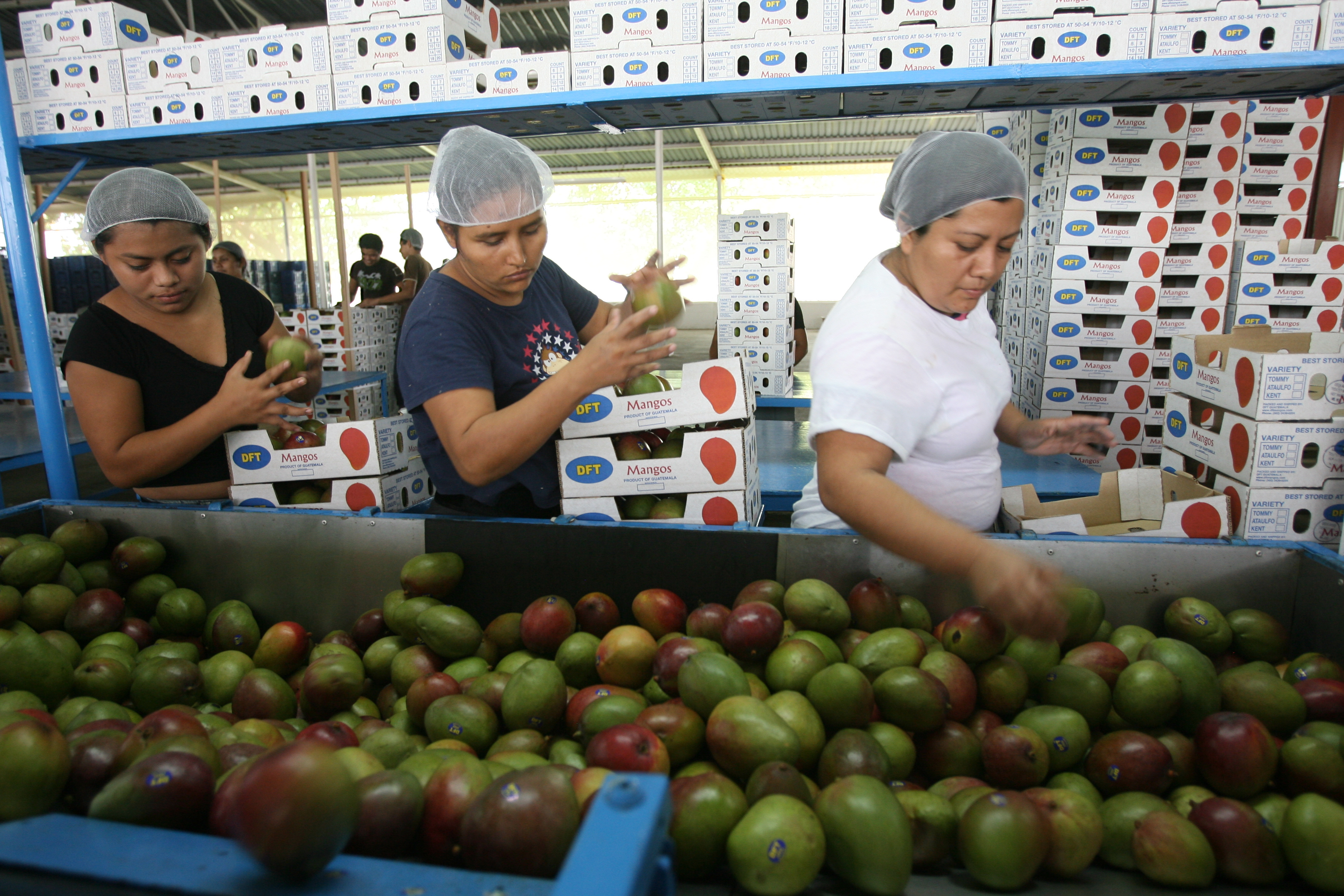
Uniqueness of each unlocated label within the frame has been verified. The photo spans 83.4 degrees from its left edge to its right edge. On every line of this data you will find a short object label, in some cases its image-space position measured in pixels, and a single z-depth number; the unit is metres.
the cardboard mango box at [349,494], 2.26
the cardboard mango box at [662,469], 2.02
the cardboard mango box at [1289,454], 2.14
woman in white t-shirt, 1.29
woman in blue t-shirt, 1.68
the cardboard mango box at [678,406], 2.01
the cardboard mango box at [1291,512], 2.17
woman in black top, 2.04
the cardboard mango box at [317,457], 2.24
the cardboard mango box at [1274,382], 2.11
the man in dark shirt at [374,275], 8.92
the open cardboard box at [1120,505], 2.29
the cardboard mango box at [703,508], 2.05
